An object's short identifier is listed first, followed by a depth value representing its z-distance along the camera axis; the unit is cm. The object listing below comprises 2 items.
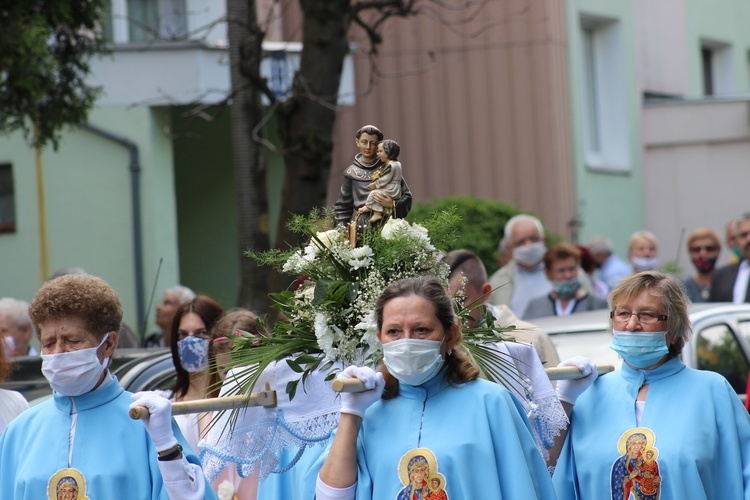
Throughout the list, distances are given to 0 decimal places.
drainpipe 2992
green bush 2952
